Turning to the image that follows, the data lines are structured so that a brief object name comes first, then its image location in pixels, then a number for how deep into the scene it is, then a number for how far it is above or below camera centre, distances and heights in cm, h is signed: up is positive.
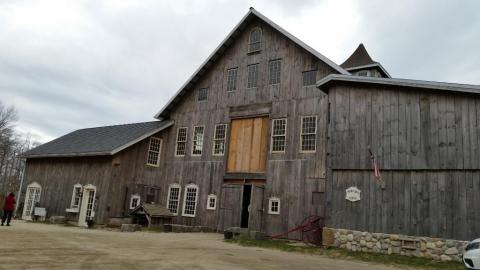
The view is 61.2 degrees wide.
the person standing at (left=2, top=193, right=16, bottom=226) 1924 -64
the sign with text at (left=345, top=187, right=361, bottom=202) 1555 +108
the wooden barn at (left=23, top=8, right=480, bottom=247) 1425 +298
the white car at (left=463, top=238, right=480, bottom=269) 1036 -58
